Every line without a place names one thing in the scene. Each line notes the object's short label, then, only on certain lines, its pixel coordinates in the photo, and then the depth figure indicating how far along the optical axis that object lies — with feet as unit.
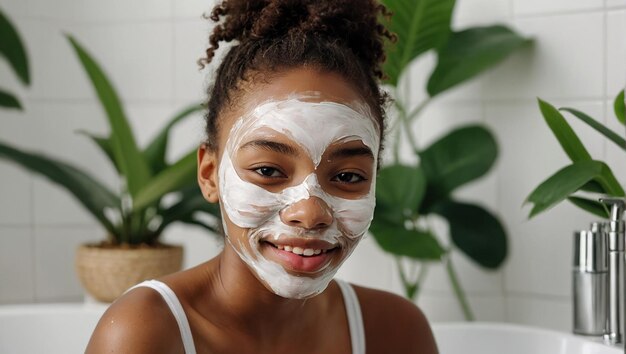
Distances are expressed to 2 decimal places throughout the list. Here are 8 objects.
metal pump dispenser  4.20
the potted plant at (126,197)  5.50
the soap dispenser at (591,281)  4.52
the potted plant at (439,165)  5.46
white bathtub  5.04
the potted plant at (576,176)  4.00
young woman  3.32
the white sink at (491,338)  5.03
